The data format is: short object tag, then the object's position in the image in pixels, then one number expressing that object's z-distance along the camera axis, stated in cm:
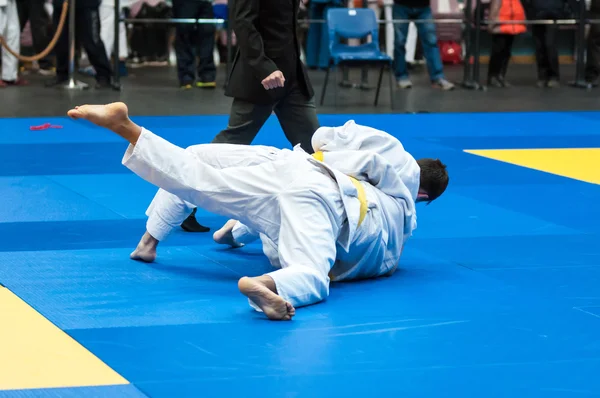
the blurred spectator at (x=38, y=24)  1516
